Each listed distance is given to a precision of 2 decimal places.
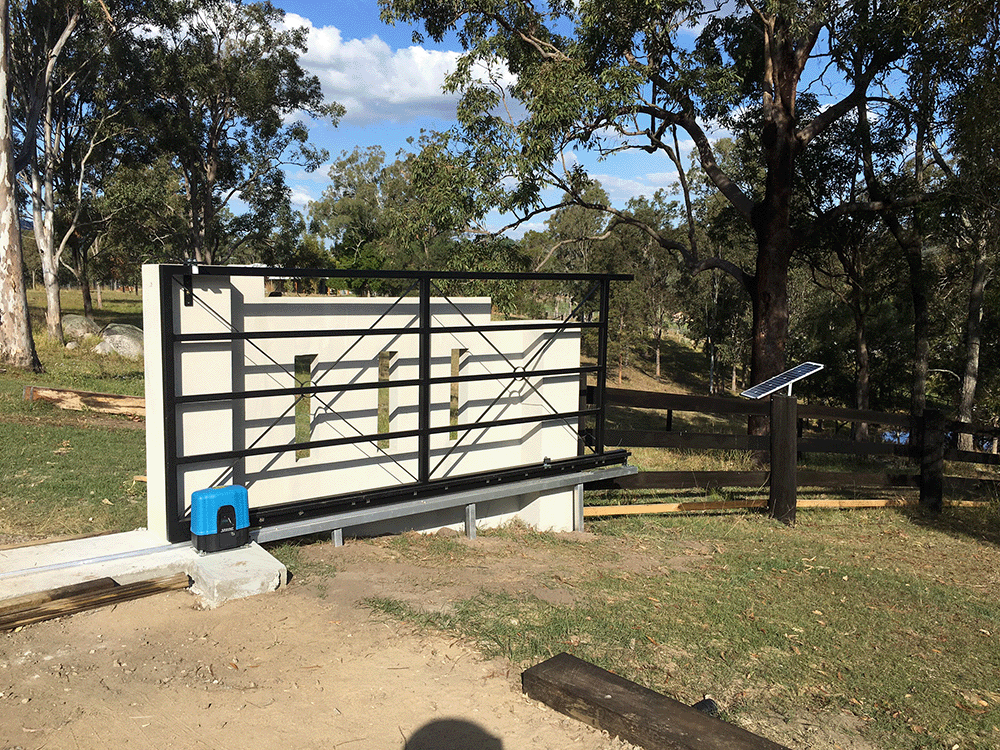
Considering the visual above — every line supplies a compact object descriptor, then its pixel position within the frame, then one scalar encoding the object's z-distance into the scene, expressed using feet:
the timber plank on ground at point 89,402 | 40.45
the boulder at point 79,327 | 96.00
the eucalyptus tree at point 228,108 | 110.52
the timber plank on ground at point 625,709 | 11.32
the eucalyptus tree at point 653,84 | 47.67
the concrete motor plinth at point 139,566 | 17.02
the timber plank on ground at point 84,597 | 15.28
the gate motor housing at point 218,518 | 18.69
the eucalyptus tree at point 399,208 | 51.57
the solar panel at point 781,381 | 28.17
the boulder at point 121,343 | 80.77
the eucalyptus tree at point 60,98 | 87.66
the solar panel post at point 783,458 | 29.63
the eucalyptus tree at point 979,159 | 40.73
